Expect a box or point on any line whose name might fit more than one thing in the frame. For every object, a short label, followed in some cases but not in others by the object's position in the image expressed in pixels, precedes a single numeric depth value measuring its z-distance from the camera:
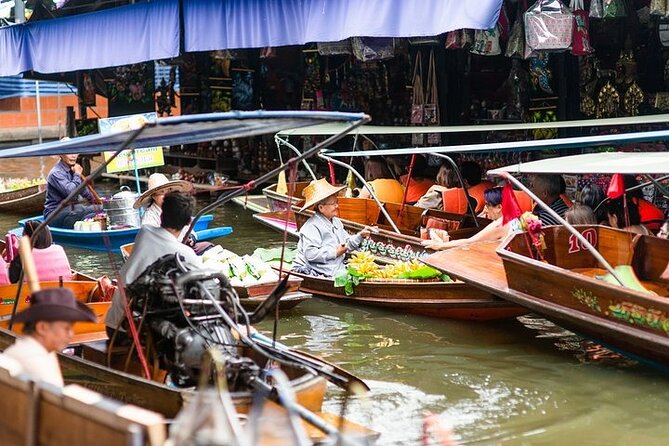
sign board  13.01
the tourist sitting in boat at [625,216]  8.98
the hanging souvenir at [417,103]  15.48
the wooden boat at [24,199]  17.44
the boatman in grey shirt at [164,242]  6.43
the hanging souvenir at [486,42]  12.64
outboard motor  6.09
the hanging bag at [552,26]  11.38
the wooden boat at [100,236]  12.65
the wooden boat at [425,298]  9.15
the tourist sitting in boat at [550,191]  9.88
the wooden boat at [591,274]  7.14
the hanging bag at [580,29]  11.87
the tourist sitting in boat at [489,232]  9.76
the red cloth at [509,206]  9.12
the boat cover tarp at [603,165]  7.25
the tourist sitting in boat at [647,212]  9.62
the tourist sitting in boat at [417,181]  12.79
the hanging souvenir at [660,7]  10.77
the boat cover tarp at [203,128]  5.31
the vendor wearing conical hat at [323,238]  9.79
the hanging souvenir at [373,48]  13.80
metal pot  12.88
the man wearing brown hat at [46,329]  4.54
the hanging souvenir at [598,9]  11.53
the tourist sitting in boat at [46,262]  8.30
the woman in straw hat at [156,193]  9.56
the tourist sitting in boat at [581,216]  9.23
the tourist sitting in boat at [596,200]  10.30
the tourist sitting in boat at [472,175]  12.45
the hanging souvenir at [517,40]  12.46
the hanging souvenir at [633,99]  12.80
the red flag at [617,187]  8.88
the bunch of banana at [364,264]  10.02
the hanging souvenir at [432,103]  15.38
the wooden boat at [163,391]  5.52
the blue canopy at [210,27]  11.40
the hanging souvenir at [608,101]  13.09
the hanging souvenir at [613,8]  11.46
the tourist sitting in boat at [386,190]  12.80
